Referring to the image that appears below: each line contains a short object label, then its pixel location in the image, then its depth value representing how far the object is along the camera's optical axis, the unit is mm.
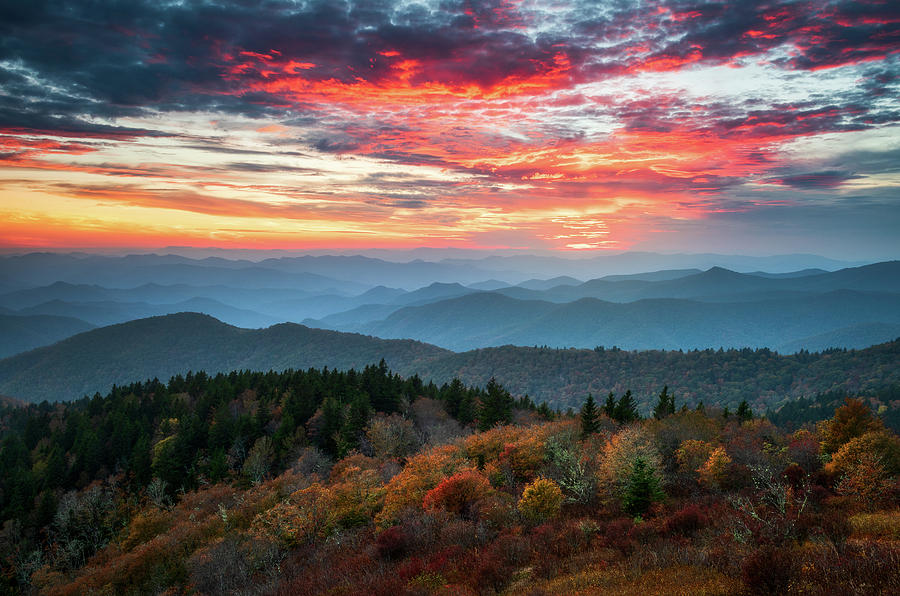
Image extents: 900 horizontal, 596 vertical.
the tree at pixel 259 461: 67938
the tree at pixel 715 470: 39531
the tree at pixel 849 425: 46281
